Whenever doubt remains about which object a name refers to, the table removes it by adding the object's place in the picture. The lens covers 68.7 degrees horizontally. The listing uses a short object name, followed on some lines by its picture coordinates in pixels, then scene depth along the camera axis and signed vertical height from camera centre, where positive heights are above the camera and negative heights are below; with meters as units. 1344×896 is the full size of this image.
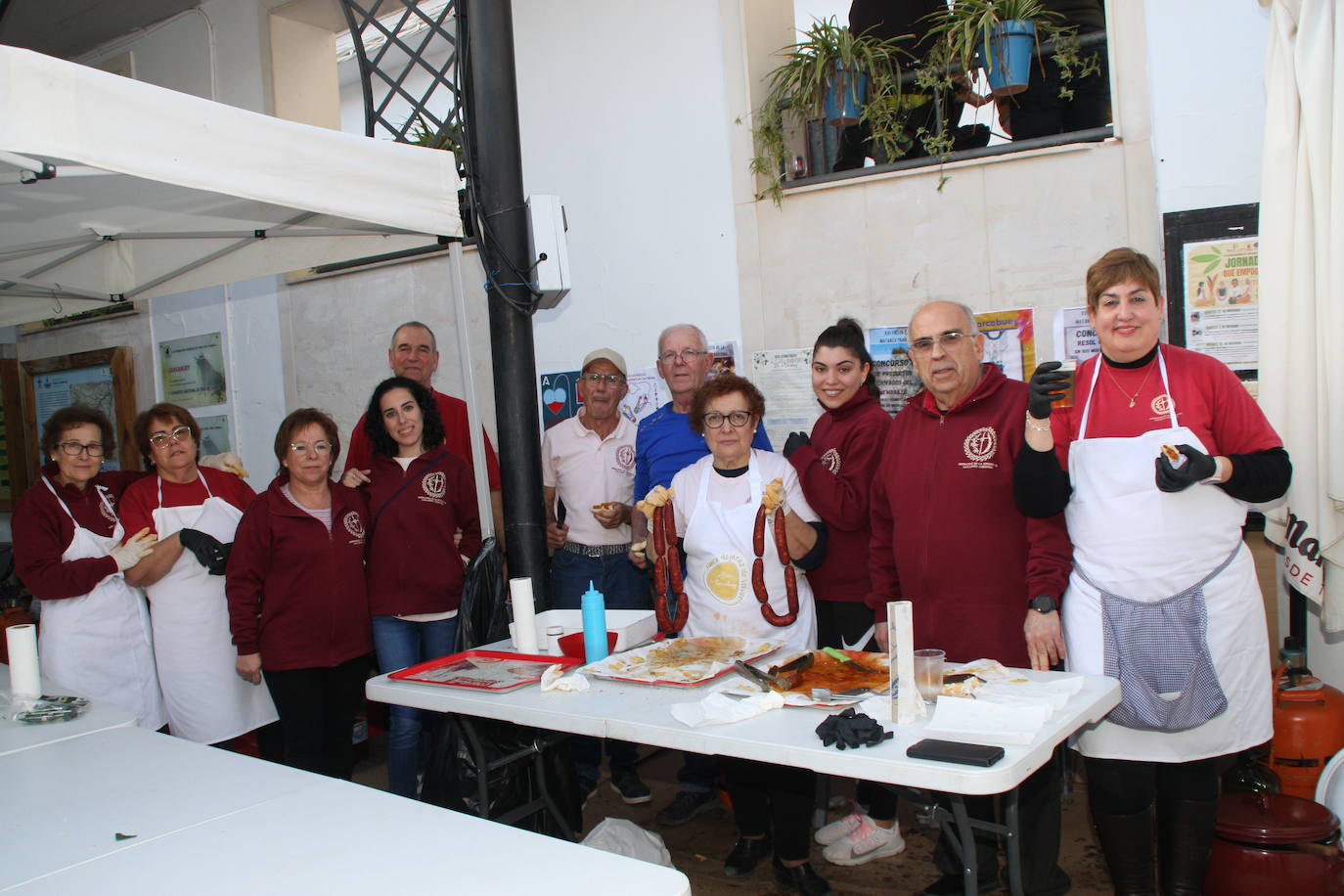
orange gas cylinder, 3.49 -1.31
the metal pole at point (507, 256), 4.35 +0.71
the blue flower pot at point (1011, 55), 4.62 +1.55
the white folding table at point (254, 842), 1.78 -0.82
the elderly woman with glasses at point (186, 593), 4.02 -0.64
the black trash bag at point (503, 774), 3.28 -1.25
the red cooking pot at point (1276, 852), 2.96 -1.48
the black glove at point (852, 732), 2.23 -0.77
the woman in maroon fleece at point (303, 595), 3.87 -0.65
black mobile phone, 2.08 -0.79
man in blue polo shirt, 4.20 -0.16
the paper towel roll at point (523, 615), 3.44 -0.70
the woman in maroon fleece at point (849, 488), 3.66 -0.35
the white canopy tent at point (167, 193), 2.71 +0.88
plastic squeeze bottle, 3.15 -0.69
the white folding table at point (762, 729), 2.10 -0.81
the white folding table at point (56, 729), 2.76 -0.82
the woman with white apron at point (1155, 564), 2.77 -0.55
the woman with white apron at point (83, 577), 3.88 -0.51
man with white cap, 4.57 -0.43
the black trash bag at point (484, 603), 3.90 -0.75
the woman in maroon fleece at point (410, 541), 4.00 -0.48
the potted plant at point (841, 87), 4.96 +1.59
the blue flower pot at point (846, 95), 5.02 +1.53
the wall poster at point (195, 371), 7.68 +0.53
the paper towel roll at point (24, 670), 3.14 -0.71
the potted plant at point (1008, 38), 4.61 +1.63
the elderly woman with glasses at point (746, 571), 3.35 -0.59
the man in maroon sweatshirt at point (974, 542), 2.96 -0.49
